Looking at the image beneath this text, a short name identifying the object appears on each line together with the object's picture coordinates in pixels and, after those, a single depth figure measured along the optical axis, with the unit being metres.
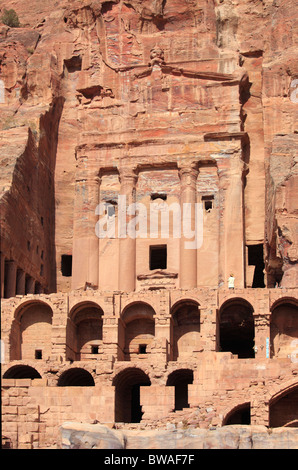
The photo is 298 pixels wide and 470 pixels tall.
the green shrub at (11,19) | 85.25
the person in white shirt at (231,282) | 69.31
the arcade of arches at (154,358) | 60.06
